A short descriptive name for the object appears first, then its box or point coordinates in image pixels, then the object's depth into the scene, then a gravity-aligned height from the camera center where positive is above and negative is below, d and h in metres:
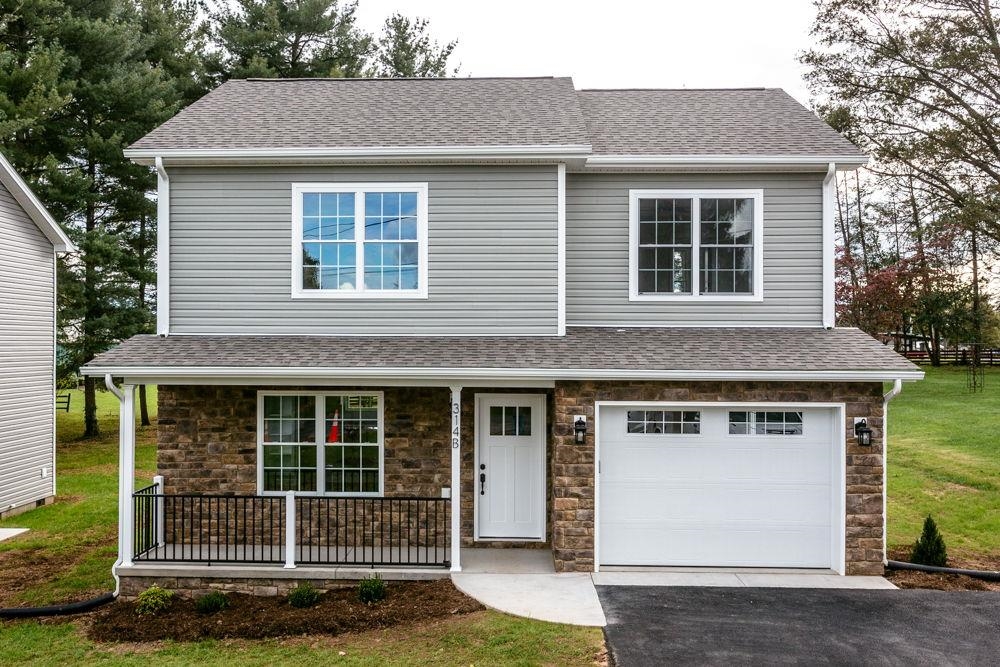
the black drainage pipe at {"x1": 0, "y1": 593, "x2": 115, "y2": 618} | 7.48 -3.18
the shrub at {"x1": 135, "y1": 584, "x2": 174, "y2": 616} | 7.42 -3.07
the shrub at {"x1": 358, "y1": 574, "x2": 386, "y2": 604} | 7.50 -2.96
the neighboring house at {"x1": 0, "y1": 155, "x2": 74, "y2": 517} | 11.96 -0.36
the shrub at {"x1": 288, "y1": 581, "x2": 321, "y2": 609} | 7.52 -3.04
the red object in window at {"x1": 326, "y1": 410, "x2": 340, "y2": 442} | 9.06 -1.42
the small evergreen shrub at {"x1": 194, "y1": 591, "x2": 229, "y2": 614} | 7.43 -3.08
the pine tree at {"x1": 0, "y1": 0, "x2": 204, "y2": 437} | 17.27 +4.91
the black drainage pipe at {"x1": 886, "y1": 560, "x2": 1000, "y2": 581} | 8.03 -2.91
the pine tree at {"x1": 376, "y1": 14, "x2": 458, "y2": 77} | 27.03 +11.19
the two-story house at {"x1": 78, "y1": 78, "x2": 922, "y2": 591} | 8.04 -0.28
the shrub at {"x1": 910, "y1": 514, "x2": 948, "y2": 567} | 8.30 -2.72
